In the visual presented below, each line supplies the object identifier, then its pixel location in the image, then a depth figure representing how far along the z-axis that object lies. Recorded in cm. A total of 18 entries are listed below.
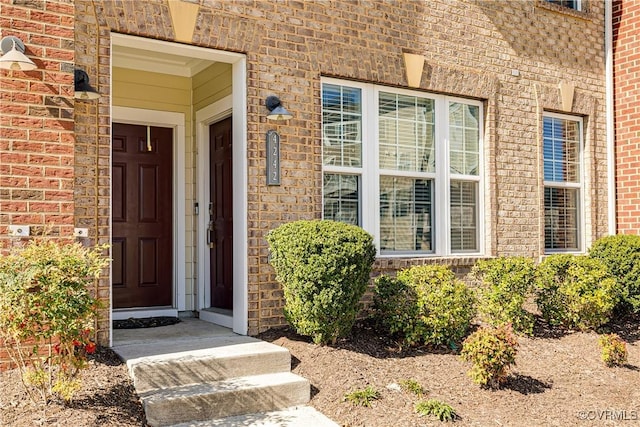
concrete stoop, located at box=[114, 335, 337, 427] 448
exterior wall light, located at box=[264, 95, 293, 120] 605
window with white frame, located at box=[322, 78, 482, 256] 687
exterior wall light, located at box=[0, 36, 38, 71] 446
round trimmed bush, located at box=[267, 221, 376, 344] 548
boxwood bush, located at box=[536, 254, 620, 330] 709
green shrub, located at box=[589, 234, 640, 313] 783
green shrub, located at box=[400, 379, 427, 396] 504
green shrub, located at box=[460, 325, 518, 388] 514
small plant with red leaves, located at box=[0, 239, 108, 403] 388
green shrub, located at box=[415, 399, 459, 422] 461
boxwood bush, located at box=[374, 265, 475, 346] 610
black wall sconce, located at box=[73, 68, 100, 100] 505
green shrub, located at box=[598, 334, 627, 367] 614
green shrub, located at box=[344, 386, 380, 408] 475
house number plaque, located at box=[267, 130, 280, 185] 619
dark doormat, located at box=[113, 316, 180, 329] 652
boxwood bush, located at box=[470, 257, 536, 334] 678
